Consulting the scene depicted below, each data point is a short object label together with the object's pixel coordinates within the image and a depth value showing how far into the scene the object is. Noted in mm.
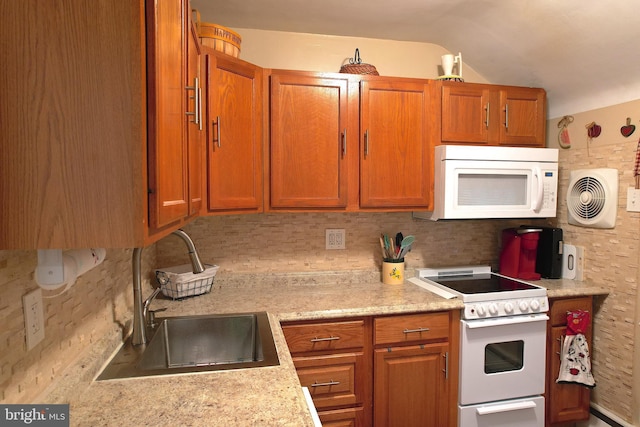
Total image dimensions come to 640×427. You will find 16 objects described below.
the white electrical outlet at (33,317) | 844
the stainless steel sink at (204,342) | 1332
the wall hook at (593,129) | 2111
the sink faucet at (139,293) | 1327
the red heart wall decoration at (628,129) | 1937
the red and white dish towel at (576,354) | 2045
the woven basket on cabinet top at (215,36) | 1751
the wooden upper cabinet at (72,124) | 654
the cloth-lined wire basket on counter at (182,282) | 1862
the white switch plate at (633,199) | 1916
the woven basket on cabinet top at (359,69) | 2049
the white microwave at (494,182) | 2051
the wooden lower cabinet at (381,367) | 1748
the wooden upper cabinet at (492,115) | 2141
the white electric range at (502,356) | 1884
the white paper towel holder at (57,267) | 830
